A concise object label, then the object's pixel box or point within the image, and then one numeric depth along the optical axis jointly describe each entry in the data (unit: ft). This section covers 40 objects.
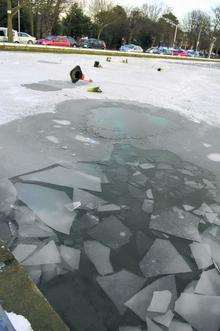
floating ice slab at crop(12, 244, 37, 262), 11.26
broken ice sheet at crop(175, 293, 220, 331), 9.81
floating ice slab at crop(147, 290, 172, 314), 10.01
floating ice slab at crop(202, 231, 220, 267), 12.46
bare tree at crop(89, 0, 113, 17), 193.77
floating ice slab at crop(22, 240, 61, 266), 11.18
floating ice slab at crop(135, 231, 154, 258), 12.27
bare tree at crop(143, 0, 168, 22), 256.93
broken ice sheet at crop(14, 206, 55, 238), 12.42
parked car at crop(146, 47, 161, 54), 190.19
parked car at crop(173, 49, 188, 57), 200.58
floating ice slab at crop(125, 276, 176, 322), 9.87
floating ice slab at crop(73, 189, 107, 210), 14.55
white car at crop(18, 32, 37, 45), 128.16
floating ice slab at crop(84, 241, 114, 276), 11.23
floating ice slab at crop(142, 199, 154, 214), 14.74
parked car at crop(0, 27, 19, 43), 118.83
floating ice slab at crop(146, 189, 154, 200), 15.81
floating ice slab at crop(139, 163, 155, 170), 18.74
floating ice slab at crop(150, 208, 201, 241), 13.49
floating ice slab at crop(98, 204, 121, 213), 14.35
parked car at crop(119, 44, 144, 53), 162.74
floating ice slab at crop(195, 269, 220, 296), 10.93
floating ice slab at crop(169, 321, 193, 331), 9.54
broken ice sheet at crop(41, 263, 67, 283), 10.61
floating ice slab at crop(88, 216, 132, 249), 12.53
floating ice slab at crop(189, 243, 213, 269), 12.06
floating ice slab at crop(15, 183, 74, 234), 13.21
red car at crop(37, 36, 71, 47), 124.47
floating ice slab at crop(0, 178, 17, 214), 13.64
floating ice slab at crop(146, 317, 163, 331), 9.44
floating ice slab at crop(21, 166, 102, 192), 16.14
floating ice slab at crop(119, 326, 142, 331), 9.33
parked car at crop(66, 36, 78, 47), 141.49
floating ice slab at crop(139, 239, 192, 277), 11.50
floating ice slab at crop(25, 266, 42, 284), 10.51
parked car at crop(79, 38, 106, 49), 149.72
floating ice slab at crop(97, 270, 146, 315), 10.19
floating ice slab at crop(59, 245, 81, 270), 11.22
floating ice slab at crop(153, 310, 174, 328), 9.64
